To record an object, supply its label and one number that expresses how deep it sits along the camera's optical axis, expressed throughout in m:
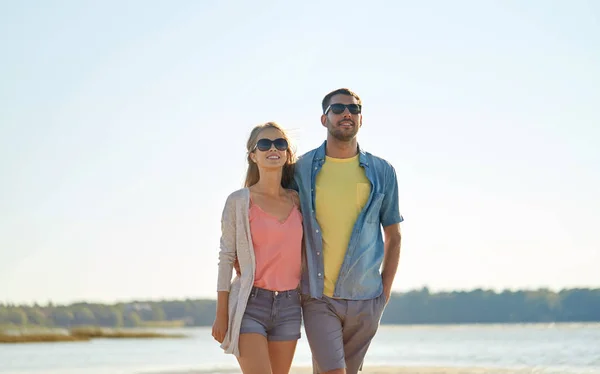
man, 6.18
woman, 5.93
